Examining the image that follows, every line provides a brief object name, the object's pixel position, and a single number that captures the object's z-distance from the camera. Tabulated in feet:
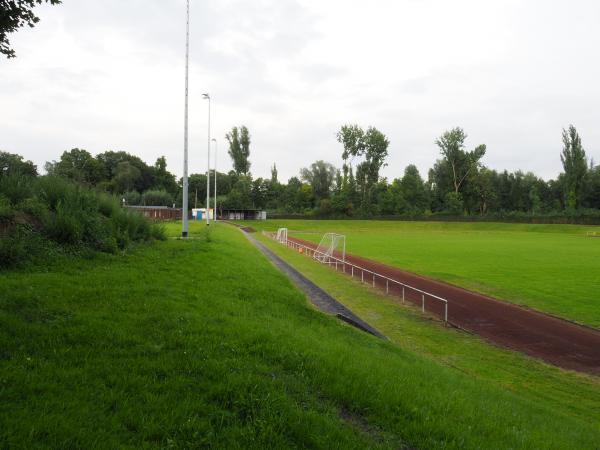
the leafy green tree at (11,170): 44.42
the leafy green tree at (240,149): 368.68
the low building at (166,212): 265.34
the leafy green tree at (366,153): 358.02
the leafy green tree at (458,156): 364.17
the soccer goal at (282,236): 164.75
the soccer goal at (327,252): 99.19
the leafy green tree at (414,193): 374.02
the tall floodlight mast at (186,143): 82.02
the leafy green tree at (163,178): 411.54
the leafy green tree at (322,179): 416.26
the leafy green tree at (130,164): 395.96
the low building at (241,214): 346.33
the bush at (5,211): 33.57
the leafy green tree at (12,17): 20.42
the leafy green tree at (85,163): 370.12
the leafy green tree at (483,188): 362.12
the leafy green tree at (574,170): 315.17
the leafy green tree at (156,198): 340.80
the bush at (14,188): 39.65
